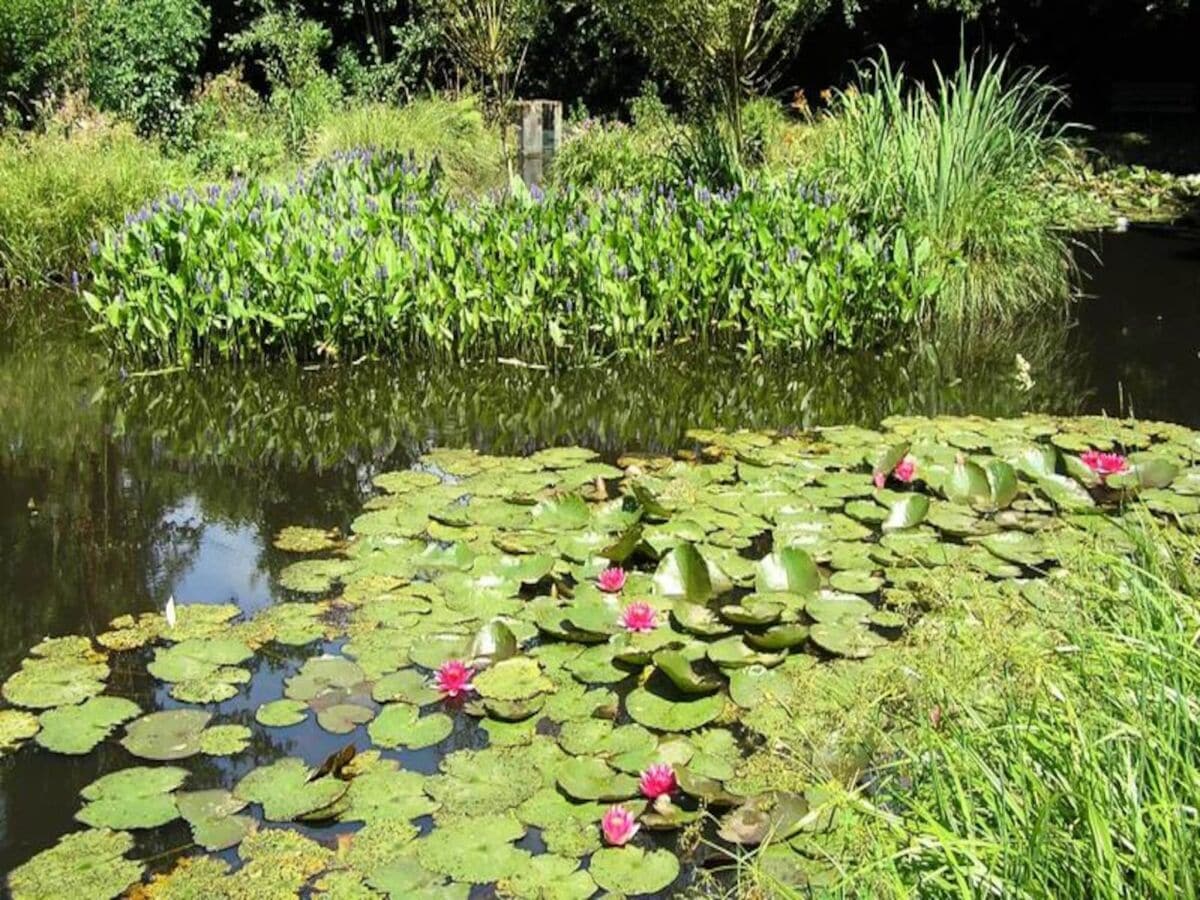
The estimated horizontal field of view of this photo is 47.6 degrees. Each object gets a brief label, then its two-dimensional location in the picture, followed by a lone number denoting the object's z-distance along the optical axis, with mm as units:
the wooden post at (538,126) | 12188
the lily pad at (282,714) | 3312
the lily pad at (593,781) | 2955
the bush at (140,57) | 12742
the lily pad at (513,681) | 3393
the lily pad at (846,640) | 3594
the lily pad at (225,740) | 3189
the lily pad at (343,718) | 3297
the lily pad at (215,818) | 2842
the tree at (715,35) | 8109
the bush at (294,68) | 13367
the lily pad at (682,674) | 3352
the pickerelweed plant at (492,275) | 6391
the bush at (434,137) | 11734
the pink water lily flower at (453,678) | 3369
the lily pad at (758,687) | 3379
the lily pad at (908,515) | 4402
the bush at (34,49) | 11789
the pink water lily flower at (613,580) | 3830
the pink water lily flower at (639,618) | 3646
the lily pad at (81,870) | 2682
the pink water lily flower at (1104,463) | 4672
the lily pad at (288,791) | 2932
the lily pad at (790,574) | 3961
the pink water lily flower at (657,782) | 2904
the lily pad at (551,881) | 2643
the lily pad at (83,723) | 3207
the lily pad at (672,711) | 3264
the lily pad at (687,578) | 3879
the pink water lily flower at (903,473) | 4734
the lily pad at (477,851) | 2703
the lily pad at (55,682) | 3416
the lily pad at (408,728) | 3205
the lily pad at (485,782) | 2953
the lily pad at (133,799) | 2904
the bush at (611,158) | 11578
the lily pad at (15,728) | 3238
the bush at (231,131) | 11945
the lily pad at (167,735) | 3174
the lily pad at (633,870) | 2662
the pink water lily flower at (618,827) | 2744
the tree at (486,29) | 9750
